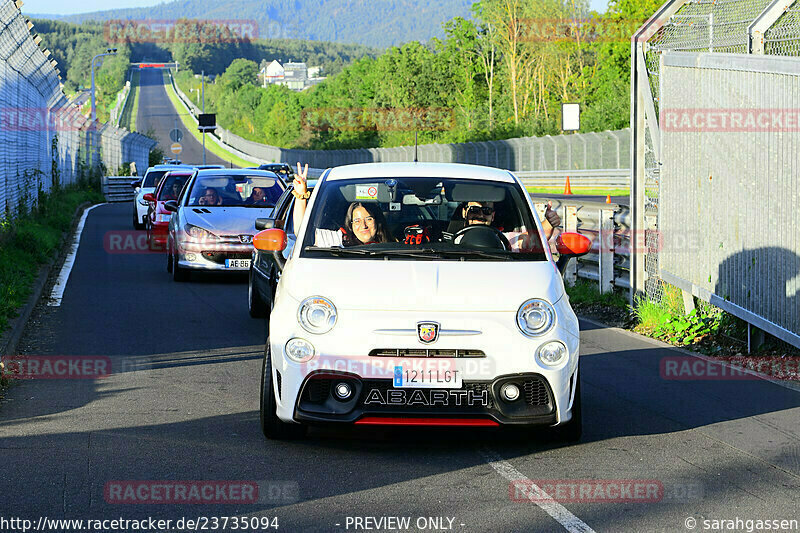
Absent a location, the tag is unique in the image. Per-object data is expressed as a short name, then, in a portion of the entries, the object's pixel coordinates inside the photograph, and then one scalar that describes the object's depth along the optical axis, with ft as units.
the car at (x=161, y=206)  73.36
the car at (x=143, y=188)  91.56
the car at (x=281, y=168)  167.12
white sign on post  184.14
